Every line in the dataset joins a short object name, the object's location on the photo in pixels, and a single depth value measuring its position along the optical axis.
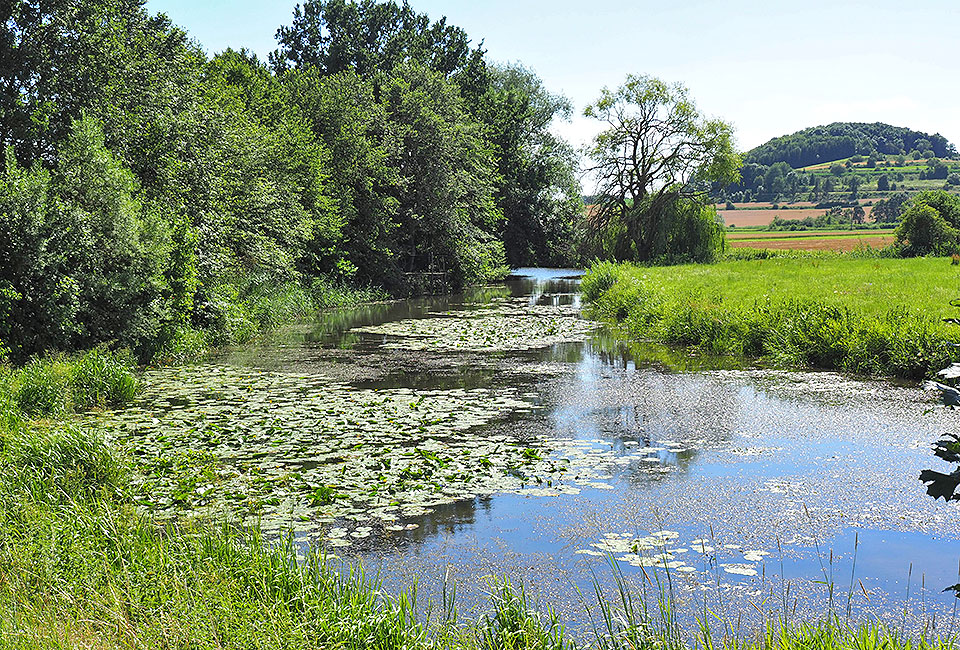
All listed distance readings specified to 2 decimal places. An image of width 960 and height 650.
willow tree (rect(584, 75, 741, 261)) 45.81
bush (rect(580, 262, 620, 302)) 29.50
